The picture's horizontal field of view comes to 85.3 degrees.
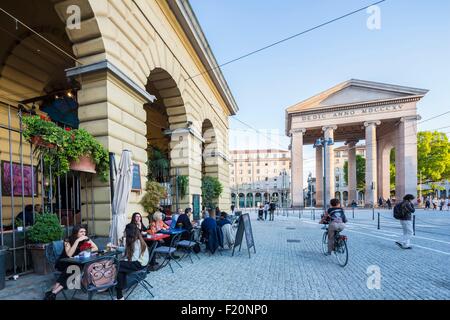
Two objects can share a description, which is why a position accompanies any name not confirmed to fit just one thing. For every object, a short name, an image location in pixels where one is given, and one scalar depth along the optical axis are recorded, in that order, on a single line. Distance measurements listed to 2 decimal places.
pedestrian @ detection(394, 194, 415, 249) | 8.48
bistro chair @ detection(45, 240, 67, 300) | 4.91
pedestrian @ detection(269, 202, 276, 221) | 21.83
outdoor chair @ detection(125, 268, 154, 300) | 4.39
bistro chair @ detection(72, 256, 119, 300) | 3.78
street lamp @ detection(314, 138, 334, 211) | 17.34
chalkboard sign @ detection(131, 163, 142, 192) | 7.72
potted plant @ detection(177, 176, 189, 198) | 11.85
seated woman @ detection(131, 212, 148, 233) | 5.92
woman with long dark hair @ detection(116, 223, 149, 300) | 4.32
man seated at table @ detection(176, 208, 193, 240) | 8.11
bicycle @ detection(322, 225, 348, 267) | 6.41
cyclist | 6.92
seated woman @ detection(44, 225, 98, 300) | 4.14
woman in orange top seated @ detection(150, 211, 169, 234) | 7.50
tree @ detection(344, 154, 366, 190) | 56.52
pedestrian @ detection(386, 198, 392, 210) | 32.24
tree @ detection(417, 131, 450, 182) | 40.00
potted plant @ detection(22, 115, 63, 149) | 5.13
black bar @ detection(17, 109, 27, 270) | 5.56
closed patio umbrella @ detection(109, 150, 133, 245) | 5.91
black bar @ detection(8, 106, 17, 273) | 5.26
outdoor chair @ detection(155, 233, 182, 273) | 6.07
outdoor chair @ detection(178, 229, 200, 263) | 7.07
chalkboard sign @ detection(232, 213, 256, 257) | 7.70
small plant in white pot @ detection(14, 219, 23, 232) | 5.70
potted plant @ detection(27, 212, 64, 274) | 5.44
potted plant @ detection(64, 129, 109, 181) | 5.76
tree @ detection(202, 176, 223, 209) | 15.74
